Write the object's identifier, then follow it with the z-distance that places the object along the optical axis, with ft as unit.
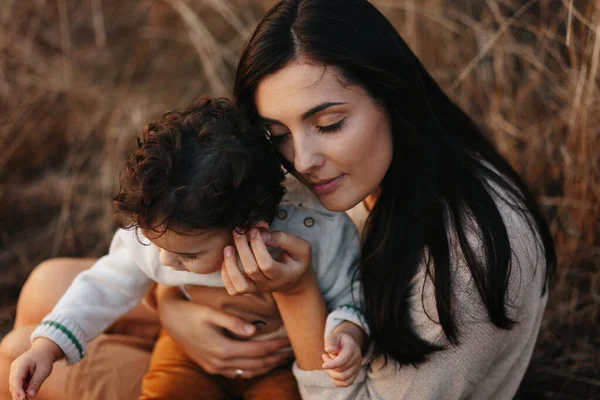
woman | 5.38
